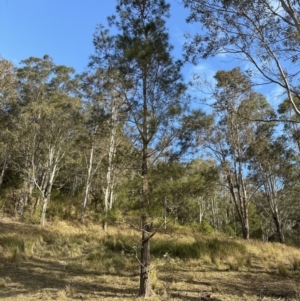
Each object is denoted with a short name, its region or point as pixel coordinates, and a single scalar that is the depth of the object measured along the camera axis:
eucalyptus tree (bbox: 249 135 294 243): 19.64
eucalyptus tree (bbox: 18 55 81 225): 20.45
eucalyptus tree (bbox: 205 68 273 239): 17.28
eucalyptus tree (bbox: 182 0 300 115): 6.68
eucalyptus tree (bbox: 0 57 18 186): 20.25
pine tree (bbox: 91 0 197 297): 7.14
